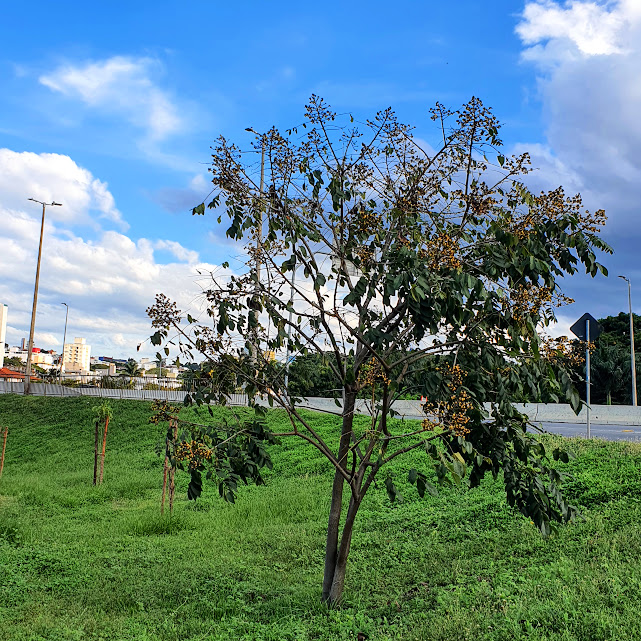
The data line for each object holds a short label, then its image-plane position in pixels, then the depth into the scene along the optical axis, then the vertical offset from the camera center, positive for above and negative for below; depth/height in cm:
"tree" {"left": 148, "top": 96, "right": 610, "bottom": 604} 455 +76
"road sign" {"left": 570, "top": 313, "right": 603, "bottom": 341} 1167 +154
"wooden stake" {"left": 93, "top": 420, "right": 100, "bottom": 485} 1395 -198
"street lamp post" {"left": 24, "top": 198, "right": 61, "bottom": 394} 3259 +465
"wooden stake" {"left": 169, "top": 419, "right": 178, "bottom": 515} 1017 -167
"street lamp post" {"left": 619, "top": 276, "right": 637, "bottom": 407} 2841 +177
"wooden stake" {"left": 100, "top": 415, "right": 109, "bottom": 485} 1382 -158
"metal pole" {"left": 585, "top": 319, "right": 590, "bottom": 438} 1156 +145
